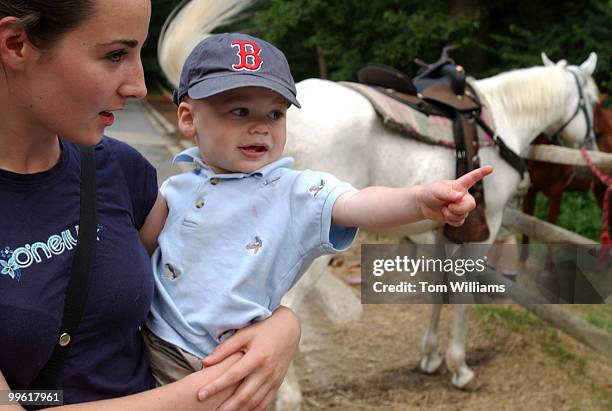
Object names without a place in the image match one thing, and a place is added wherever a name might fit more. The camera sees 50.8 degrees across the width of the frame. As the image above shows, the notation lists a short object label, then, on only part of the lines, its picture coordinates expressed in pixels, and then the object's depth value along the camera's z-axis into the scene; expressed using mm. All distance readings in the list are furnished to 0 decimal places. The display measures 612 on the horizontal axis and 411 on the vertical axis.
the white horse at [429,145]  3289
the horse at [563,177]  5215
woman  1090
